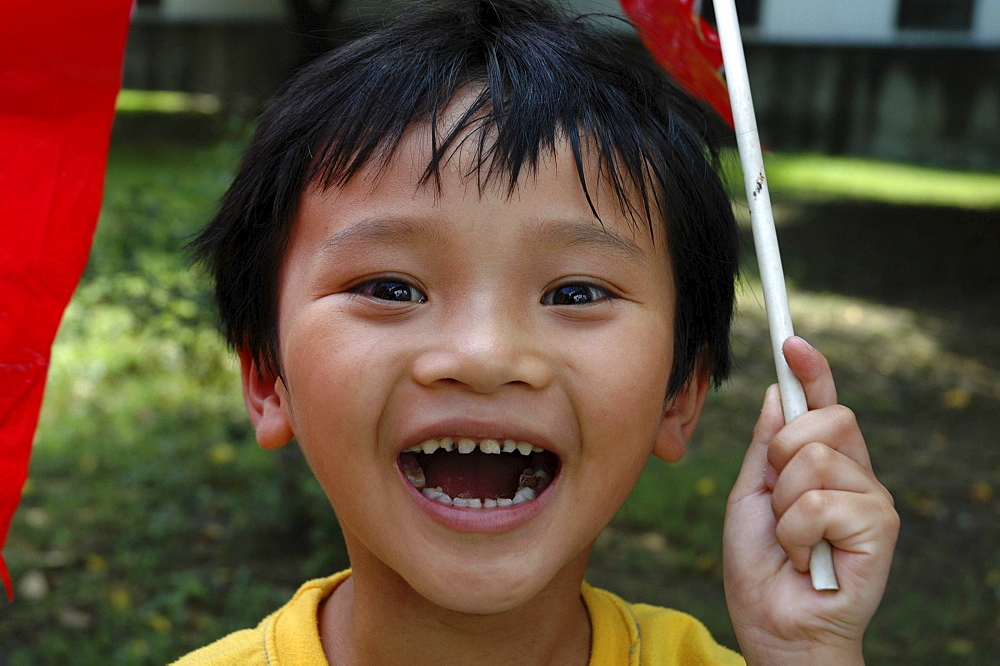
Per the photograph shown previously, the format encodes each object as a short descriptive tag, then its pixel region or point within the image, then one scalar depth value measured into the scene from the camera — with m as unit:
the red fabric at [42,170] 0.50
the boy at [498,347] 0.45
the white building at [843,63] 4.01
